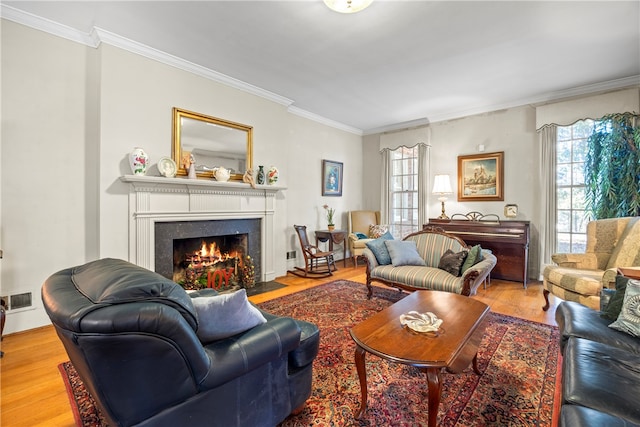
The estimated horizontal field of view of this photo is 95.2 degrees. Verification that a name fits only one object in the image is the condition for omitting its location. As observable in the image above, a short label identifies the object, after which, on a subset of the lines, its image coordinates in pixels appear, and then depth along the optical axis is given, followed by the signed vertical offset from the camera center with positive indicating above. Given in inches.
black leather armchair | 38.6 -22.9
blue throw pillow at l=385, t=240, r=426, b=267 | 142.9 -20.5
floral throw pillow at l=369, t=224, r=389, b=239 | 231.1 -14.6
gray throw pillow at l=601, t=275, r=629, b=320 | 76.4 -23.6
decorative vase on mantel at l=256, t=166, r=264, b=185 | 170.9 +20.6
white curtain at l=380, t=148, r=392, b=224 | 248.1 +21.2
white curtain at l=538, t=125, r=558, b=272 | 174.9 +13.7
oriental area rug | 65.6 -45.9
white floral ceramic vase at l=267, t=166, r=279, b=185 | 175.7 +21.8
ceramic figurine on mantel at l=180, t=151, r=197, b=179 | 140.0 +22.5
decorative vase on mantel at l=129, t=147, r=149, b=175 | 121.8 +21.1
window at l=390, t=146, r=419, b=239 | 236.8 +17.2
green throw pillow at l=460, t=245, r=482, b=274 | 125.2 -20.0
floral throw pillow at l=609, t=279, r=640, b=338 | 69.8 -24.6
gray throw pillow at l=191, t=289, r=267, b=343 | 52.6 -19.8
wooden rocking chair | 190.7 -29.1
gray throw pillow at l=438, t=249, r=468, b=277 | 128.5 -22.2
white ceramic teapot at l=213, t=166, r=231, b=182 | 151.1 +19.0
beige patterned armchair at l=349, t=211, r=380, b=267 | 242.1 -7.8
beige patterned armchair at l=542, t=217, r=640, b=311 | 109.2 -21.0
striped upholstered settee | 116.6 -26.5
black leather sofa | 44.5 -30.1
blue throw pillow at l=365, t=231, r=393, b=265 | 146.2 -19.8
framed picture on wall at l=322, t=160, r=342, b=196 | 231.6 +27.4
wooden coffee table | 57.5 -29.2
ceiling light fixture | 91.4 +65.7
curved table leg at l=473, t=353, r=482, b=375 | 81.8 -43.6
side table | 213.3 -18.0
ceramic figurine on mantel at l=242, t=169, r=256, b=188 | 162.4 +18.4
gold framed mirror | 139.9 +34.9
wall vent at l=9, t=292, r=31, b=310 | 107.0 -33.7
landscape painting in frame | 194.7 +24.6
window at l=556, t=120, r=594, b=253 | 169.2 +15.5
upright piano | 168.2 -16.5
